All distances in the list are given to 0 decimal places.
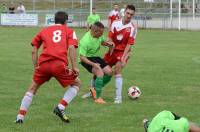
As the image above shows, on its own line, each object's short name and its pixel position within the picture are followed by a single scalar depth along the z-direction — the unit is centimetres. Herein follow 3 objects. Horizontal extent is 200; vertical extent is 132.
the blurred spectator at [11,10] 4575
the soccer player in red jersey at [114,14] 3286
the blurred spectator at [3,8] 4762
